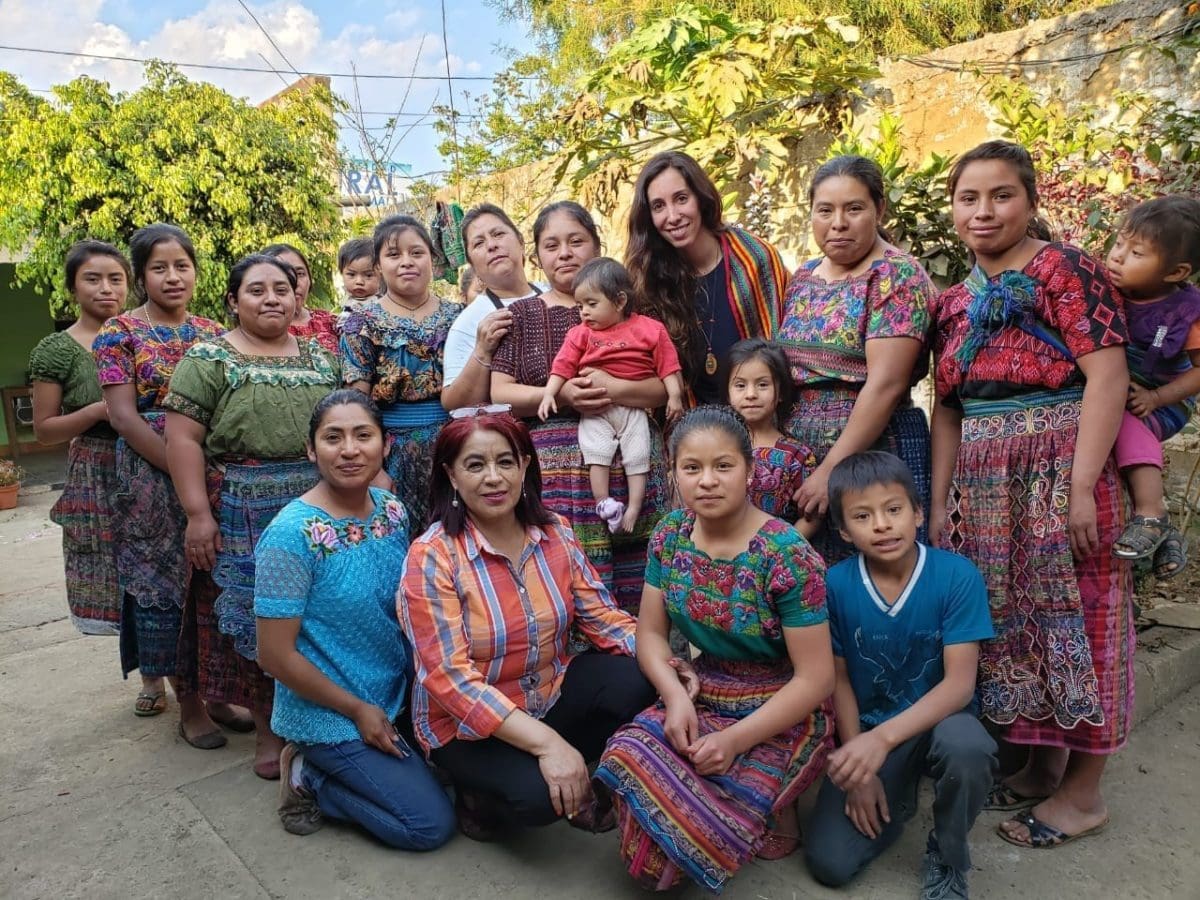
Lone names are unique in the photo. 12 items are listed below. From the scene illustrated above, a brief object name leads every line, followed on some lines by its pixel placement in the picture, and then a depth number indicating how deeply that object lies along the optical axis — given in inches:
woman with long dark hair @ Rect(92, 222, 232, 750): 116.0
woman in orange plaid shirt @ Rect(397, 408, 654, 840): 84.7
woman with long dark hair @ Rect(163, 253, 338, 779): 105.4
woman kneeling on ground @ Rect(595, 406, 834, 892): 77.8
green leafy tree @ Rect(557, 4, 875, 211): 209.6
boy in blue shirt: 78.6
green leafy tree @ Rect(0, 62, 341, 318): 321.7
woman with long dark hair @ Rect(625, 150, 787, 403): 109.7
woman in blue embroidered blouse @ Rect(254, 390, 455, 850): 90.3
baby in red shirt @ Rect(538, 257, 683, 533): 106.8
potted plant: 332.8
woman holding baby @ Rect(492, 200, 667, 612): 110.0
